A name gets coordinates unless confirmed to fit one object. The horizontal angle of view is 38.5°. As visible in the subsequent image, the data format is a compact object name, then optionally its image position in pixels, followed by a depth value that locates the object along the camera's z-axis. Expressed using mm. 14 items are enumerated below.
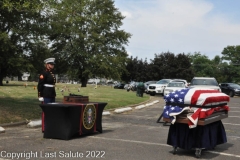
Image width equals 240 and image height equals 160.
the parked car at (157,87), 33562
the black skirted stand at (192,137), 6977
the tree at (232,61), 103125
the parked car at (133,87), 47256
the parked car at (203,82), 23748
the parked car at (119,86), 63294
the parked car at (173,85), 28291
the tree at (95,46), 53625
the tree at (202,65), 117344
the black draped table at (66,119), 8344
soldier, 9219
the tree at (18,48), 38250
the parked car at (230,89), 36438
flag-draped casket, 6785
